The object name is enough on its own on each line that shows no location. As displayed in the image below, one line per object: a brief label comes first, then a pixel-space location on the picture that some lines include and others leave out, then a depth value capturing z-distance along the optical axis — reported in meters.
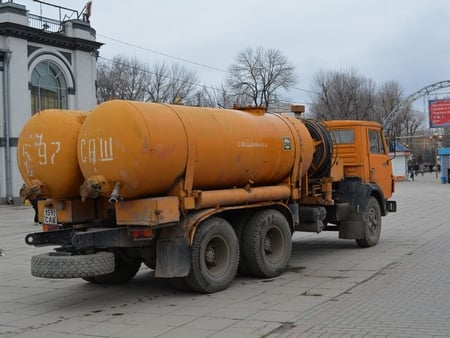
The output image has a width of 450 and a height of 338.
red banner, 59.16
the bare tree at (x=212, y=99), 57.65
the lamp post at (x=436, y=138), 89.53
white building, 30.61
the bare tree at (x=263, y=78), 60.75
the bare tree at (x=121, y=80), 58.56
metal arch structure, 57.82
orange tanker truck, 7.46
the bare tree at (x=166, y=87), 63.22
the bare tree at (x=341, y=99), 68.50
